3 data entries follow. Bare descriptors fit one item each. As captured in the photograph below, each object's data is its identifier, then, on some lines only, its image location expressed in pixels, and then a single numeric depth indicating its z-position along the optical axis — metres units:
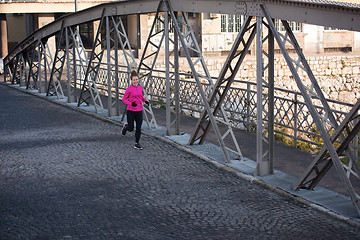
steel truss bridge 8.43
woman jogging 13.32
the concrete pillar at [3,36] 39.56
